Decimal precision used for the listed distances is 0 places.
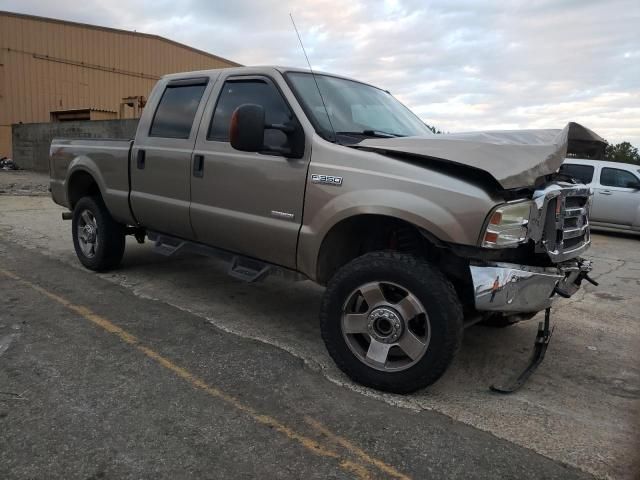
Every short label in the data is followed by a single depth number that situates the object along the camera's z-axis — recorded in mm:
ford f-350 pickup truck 3068
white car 11516
